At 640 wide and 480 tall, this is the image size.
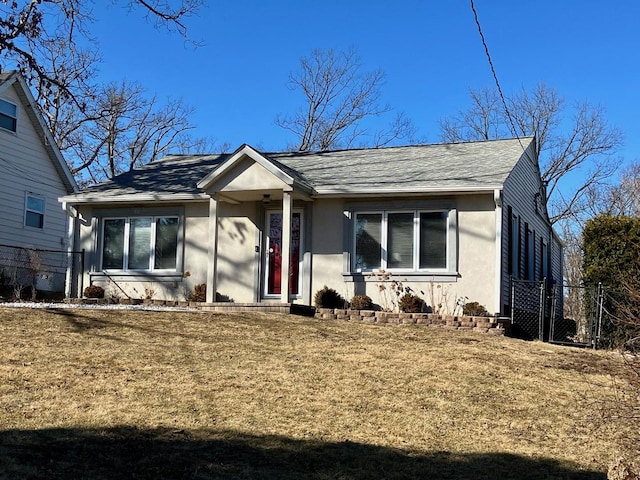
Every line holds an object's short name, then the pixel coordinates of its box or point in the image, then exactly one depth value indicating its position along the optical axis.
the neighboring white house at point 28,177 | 20.44
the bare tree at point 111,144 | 33.03
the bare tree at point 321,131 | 36.72
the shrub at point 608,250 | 14.34
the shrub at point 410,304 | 14.05
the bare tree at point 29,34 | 11.51
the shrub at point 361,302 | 14.37
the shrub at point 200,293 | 15.46
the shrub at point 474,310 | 13.80
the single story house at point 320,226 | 14.25
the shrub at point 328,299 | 14.66
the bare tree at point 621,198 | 34.02
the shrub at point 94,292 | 16.08
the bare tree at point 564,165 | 35.91
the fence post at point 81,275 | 16.73
